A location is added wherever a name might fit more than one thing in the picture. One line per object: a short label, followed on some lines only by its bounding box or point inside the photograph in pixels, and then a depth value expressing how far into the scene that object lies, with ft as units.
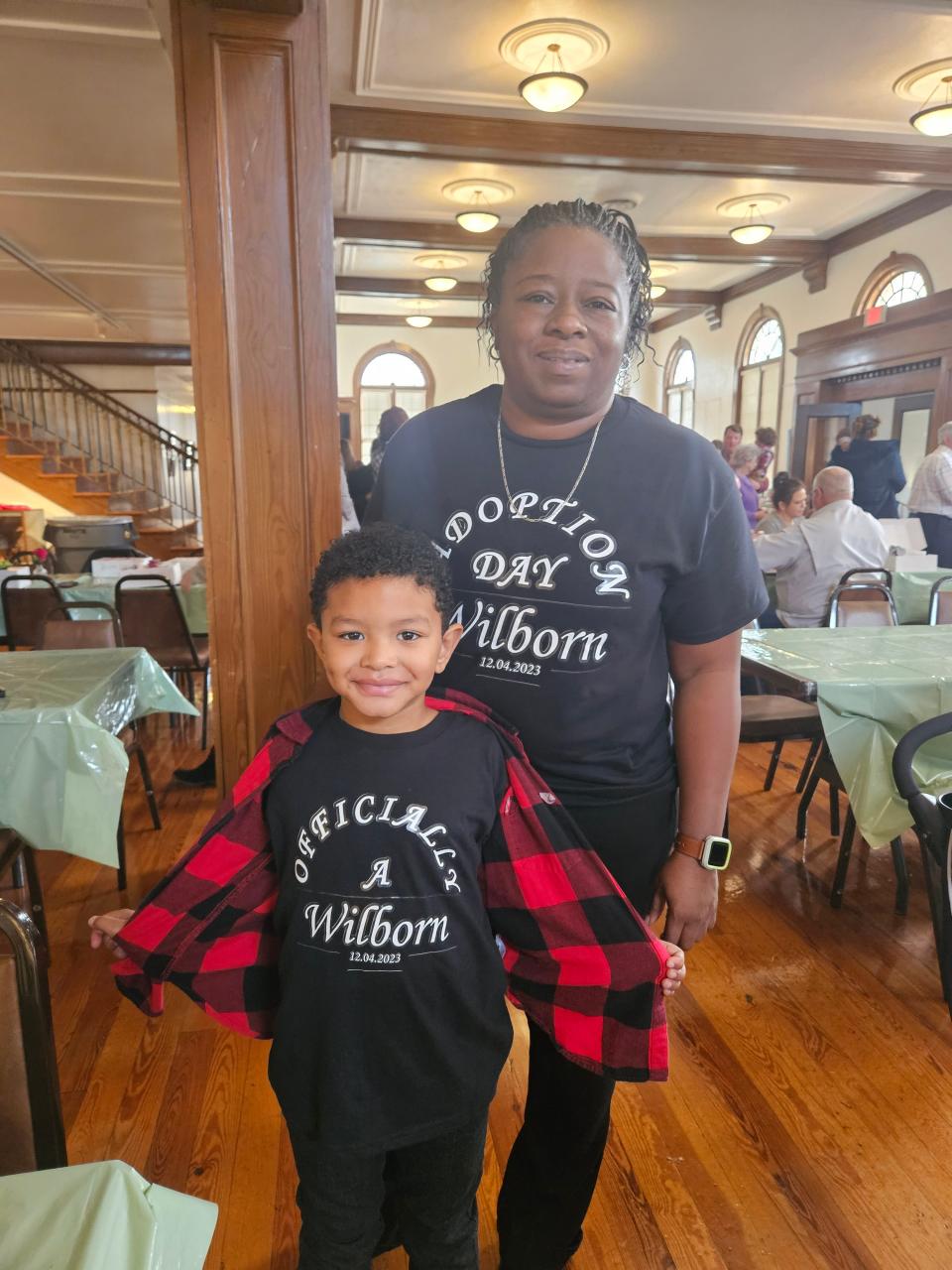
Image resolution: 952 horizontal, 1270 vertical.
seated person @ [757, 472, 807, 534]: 14.83
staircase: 32.55
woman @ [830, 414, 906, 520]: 18.42
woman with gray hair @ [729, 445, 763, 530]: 17.07
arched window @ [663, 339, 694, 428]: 33.88
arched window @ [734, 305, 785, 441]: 27.25
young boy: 3.05
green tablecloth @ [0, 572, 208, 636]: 13.91
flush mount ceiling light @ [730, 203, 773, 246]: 20.68
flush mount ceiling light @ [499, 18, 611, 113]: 11.66
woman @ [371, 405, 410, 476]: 13.35
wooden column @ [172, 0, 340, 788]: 4.60
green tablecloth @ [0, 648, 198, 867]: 6.64
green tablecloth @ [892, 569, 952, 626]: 14.37
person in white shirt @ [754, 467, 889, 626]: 12.23
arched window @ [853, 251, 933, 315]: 20.45
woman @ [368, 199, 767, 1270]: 3.18
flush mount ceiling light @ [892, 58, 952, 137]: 13.06
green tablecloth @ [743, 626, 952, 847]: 6.97
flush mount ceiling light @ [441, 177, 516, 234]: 18.86
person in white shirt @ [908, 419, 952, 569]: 16.94
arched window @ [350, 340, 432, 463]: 36.94
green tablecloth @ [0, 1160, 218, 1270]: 1.76
